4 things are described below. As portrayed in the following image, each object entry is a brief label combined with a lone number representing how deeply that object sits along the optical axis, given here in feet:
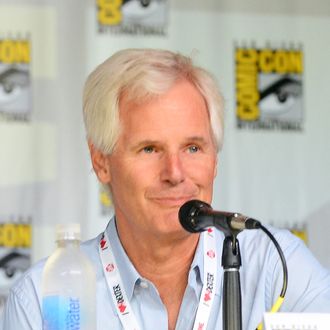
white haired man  16.35
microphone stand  12.94
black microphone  12.94
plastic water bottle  13.15
